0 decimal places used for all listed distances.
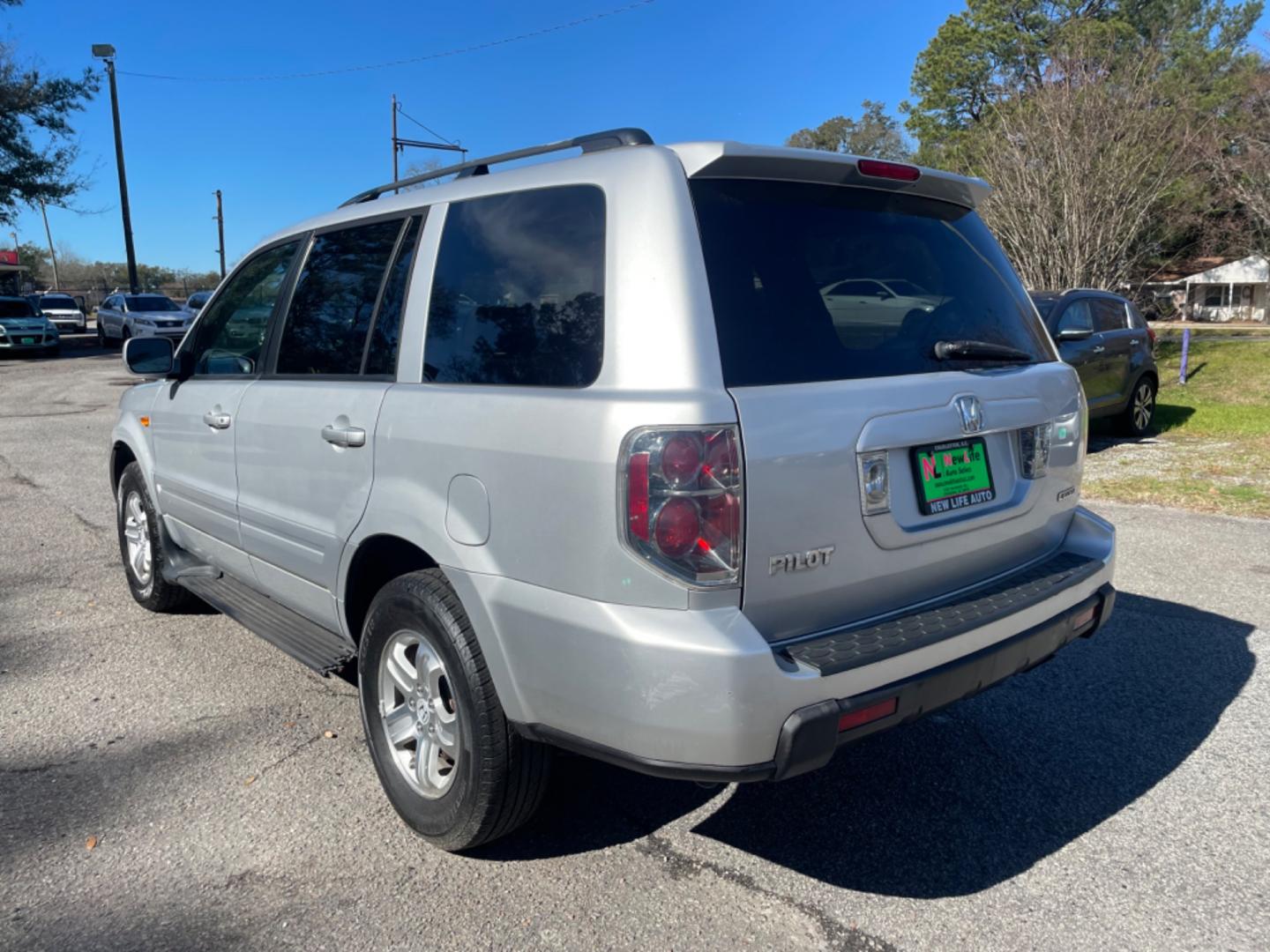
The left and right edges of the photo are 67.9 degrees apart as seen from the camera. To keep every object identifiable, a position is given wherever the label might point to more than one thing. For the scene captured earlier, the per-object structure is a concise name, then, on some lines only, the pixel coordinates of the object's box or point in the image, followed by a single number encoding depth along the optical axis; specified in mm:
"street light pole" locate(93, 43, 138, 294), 31672
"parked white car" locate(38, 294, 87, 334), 39416
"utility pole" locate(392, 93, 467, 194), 24517
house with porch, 47062
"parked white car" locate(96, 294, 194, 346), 27062
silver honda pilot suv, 2193
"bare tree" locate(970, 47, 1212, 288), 18547
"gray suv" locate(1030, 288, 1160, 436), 9852
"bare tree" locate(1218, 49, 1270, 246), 25578
